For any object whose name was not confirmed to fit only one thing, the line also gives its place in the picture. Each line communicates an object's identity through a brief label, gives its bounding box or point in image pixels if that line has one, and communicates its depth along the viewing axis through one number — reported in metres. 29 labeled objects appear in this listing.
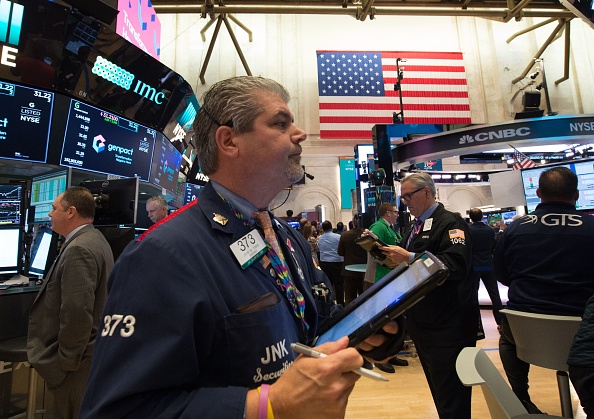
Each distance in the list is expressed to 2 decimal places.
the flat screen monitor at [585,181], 4.39
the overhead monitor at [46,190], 3.69
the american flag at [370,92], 13.65
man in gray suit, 2.27
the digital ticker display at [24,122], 3.24
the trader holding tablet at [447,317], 2.41
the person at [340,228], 9.03
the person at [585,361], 1.37
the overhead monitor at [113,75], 3.55
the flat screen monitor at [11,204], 3.41
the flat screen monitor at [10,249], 3.21
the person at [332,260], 7.14
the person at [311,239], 7.44
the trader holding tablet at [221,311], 0.71
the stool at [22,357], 2.45
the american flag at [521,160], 8.16
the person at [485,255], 5.88
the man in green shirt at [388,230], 4.35
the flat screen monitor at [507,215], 11.33
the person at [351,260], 5.81
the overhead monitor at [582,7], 4.12
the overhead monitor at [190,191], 8.13
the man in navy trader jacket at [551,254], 2.44
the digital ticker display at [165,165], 5.26
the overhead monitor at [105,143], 3.78
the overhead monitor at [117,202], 3.21
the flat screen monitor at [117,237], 3.13
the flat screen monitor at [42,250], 3.35
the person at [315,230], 10.71
